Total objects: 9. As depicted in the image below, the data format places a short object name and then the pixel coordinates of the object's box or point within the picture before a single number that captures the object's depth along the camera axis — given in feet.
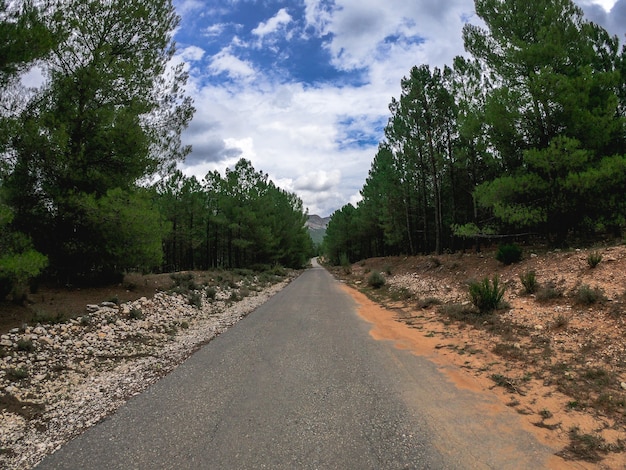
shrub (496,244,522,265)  43.65
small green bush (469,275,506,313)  30.40
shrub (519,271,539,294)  31.30
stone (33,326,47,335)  24.09
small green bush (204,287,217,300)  51.05
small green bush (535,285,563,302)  27.91
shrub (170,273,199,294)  48.52
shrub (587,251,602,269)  29.63
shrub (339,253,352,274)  121.79
